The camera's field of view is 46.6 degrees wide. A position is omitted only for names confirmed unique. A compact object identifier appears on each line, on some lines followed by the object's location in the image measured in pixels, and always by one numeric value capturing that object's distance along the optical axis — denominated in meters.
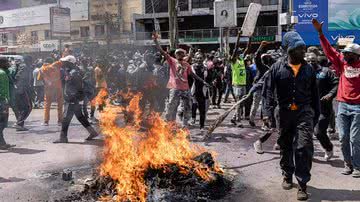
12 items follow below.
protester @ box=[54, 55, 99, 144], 8.15
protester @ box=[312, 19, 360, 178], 5.42
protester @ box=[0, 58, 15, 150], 7.61
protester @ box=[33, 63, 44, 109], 13.45
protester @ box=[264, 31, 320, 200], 4.67
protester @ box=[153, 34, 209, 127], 8.46
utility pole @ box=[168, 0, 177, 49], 14.34
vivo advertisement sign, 27.56
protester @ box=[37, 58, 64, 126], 10.09
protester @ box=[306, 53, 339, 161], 6.45
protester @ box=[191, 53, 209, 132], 9.30
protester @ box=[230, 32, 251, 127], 10.08
